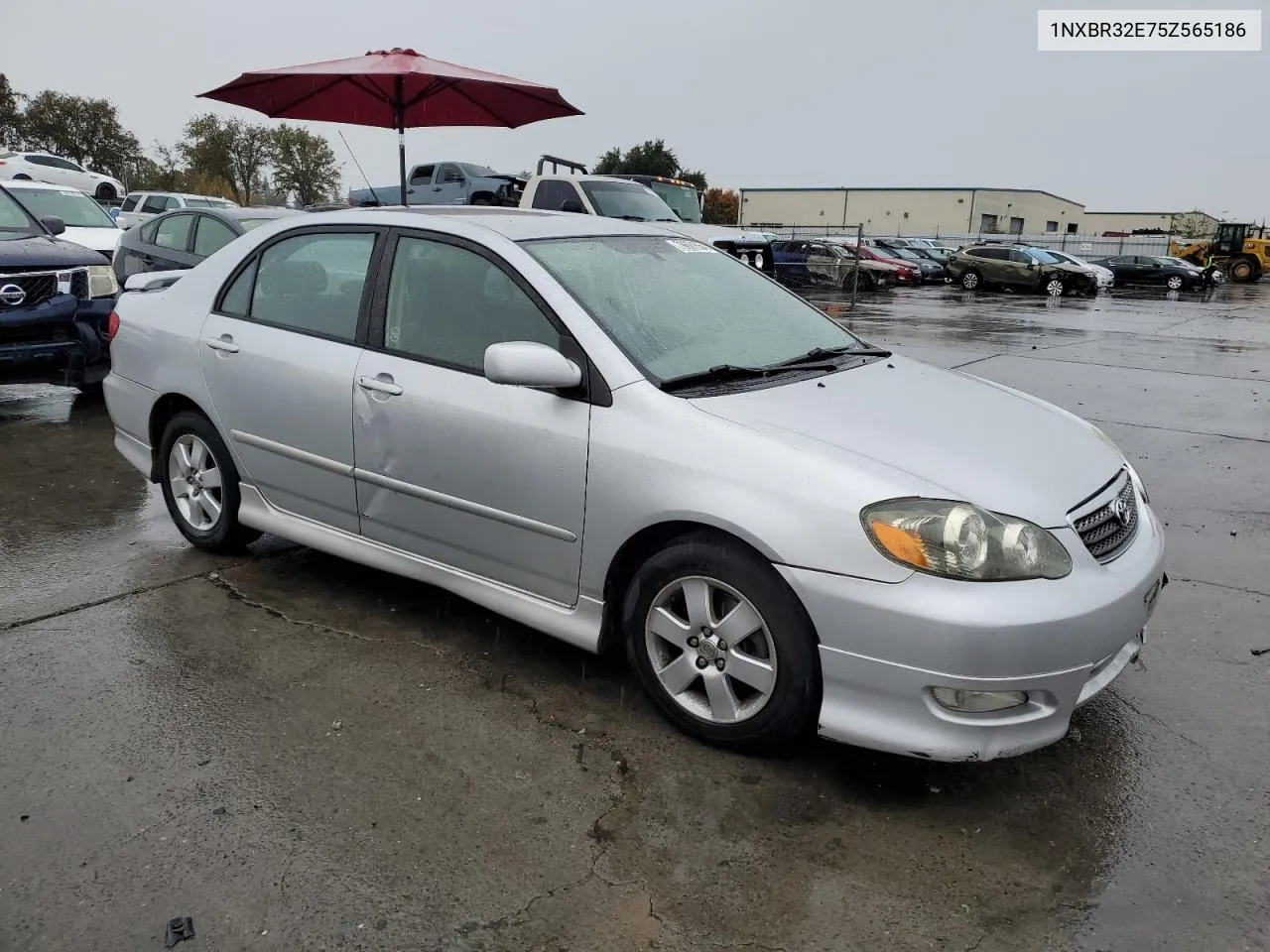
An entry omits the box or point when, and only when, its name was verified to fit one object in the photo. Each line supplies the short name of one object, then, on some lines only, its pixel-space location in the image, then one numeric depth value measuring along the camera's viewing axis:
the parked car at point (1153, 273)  30.90
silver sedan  2.59
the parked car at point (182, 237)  9.09
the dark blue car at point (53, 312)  6.84
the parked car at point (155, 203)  20.00
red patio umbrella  8.33
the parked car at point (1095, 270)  28.59
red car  29.83
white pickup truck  13.65
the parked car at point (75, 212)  11.05
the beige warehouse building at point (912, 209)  79.00
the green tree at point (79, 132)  49.81
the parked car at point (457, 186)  18.95
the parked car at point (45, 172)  25.98
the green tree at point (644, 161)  88.25
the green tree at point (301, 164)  51.00
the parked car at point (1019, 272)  28.00
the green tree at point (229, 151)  50.00
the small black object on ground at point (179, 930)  2.20
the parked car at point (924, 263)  32.94
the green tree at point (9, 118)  48.84
